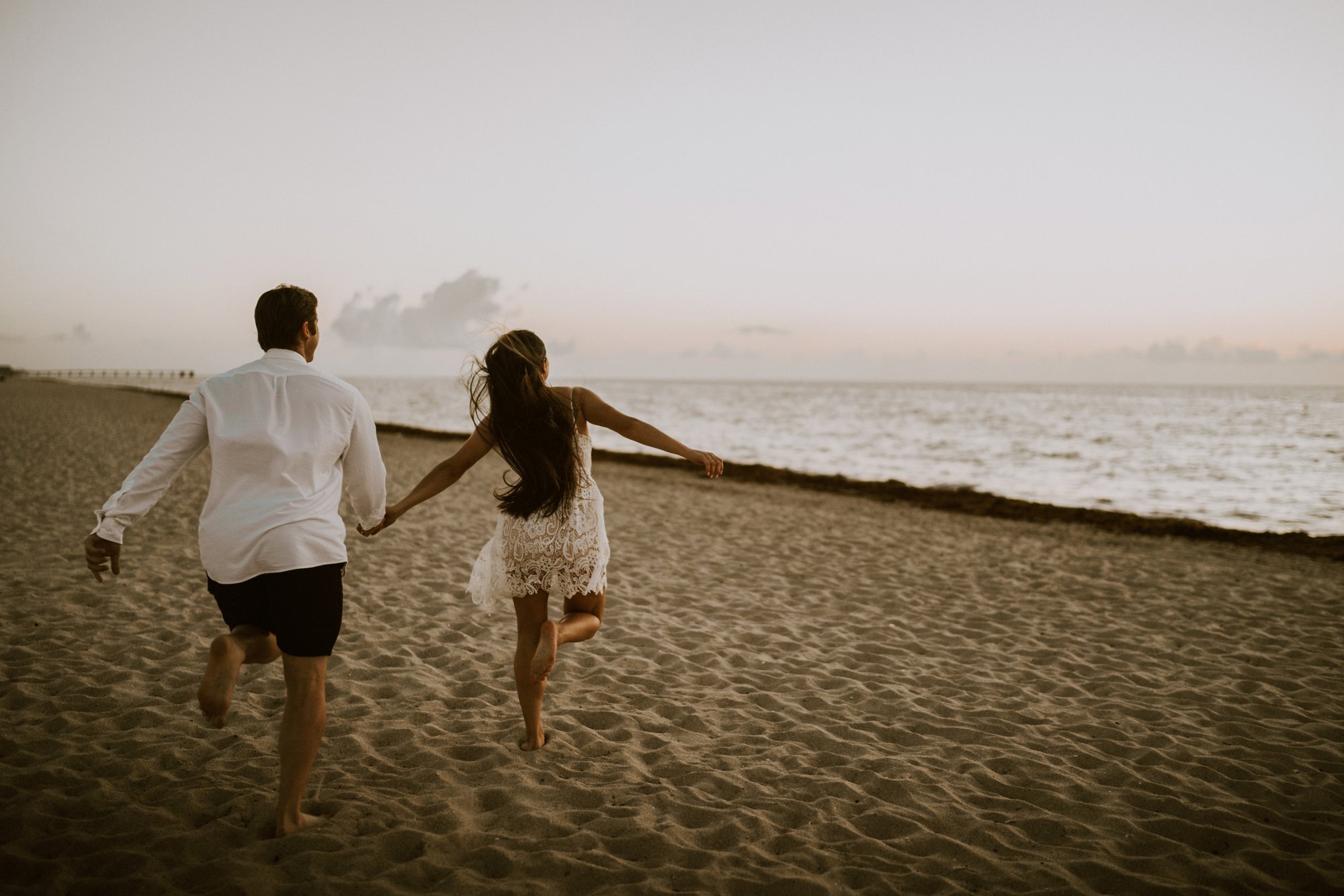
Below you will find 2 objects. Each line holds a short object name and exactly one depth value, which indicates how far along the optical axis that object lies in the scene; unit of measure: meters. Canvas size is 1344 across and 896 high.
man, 2.42
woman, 3.20
